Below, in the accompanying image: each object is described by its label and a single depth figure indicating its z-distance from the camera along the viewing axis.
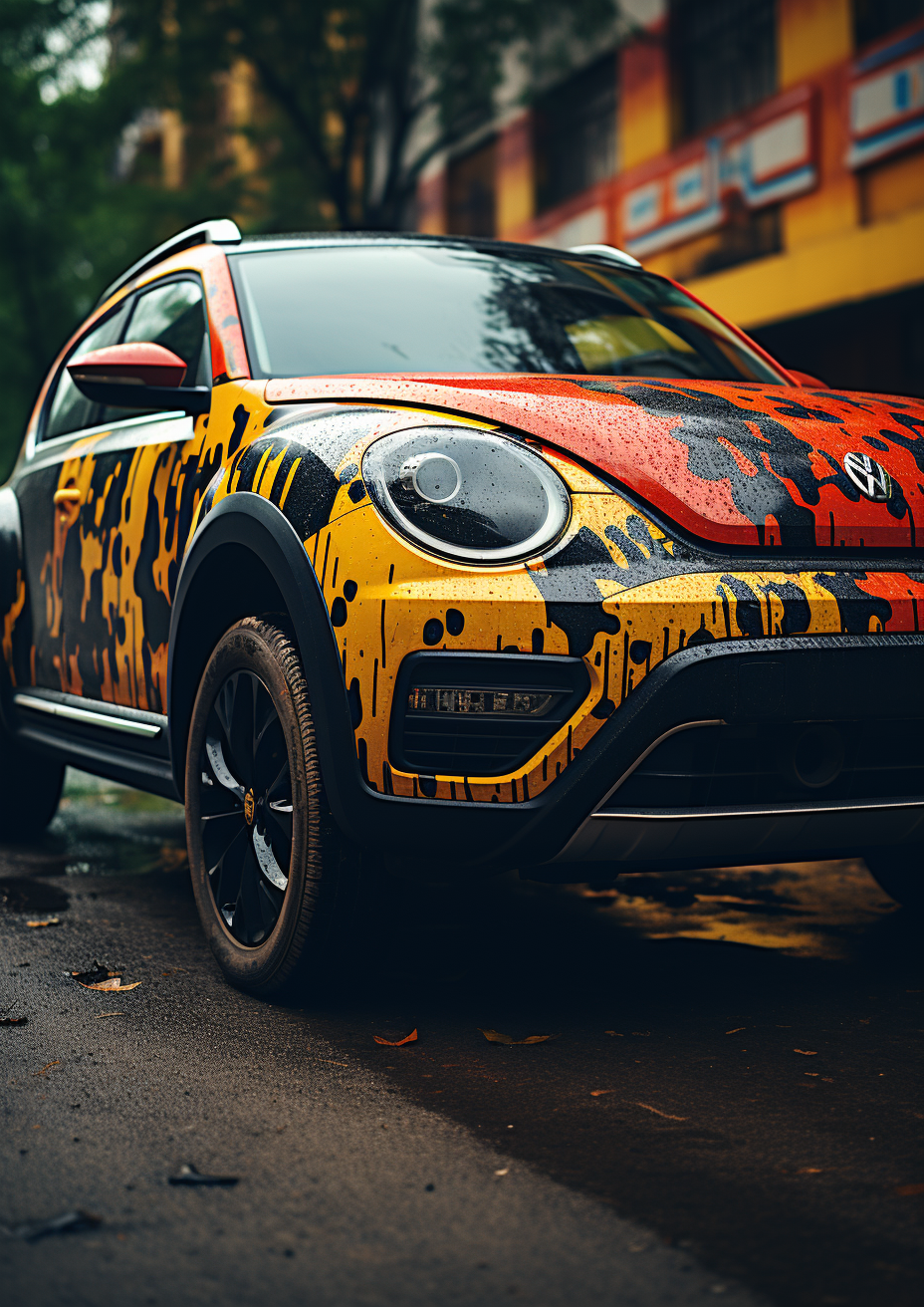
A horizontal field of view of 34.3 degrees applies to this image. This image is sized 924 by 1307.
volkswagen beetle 2.78
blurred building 11.76
